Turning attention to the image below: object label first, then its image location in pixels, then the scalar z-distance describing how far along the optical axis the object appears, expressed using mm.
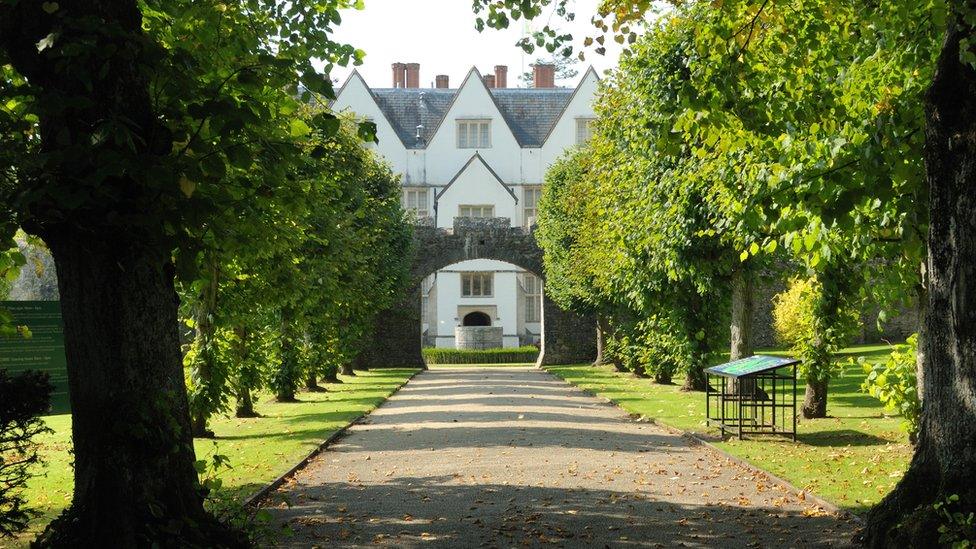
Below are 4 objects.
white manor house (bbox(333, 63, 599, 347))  63656
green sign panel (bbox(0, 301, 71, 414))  14720
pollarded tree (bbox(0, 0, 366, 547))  6461
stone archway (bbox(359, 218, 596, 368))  49594
